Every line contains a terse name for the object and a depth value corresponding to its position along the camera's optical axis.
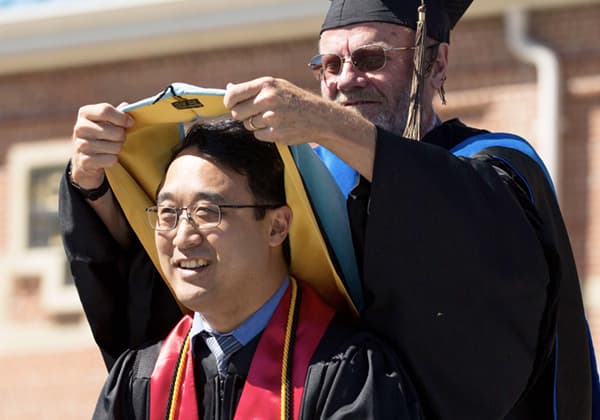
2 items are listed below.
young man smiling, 7.43
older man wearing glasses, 7.23
